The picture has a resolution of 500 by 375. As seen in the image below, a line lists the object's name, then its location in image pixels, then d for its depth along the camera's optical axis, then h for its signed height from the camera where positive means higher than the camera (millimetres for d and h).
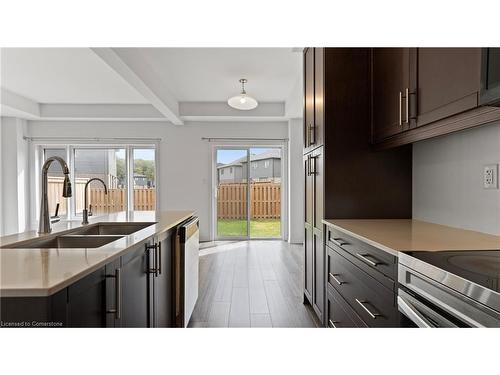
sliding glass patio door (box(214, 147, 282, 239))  6602 -131
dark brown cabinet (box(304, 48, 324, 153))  2484 +732
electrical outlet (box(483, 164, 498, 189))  1583 +40
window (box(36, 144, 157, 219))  6570 +263
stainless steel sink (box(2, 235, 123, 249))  1578 -277
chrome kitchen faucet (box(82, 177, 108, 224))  2154 -196
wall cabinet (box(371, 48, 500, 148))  1247 +436
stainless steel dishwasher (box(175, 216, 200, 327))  2357 -658
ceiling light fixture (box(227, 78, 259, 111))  4363 +1125
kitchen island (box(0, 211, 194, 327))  801 -294
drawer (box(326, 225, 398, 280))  1305 -326
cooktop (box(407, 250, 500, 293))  898 -257
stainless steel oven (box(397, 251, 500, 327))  831 -300
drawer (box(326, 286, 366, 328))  1706 -748
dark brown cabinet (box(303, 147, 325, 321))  2473 -385
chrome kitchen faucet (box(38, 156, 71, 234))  1640 -91
